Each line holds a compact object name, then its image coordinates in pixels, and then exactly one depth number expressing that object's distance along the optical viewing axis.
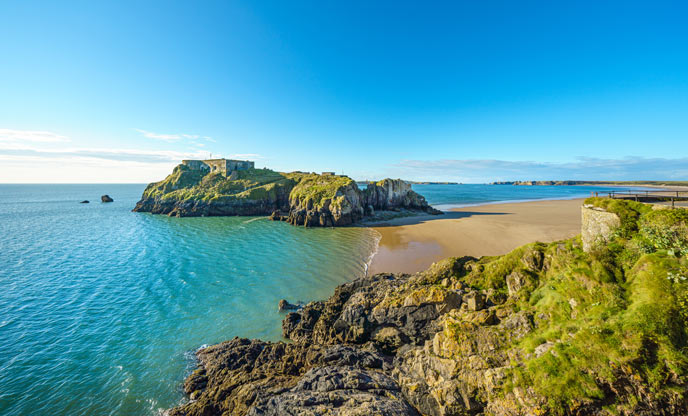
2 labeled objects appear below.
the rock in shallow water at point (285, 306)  17.54
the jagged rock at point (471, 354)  6.04
